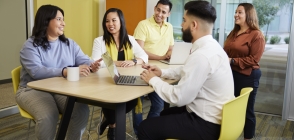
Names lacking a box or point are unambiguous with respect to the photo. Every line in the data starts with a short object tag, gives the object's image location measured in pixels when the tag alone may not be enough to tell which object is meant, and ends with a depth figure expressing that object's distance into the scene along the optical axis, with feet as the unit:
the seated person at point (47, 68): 6.75
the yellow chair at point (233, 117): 5.32
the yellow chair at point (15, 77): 7.47
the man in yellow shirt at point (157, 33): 10.69
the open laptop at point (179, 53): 8.92
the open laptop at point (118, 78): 6.22
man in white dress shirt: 5.34
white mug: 6.51
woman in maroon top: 8.96
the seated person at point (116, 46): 8.72
